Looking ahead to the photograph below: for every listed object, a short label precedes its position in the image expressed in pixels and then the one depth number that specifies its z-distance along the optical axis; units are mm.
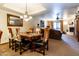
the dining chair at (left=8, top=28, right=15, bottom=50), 1445
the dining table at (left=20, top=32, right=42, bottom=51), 1545
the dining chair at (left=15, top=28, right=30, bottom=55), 1476
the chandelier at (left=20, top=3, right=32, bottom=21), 1440
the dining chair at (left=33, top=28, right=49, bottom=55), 1452
